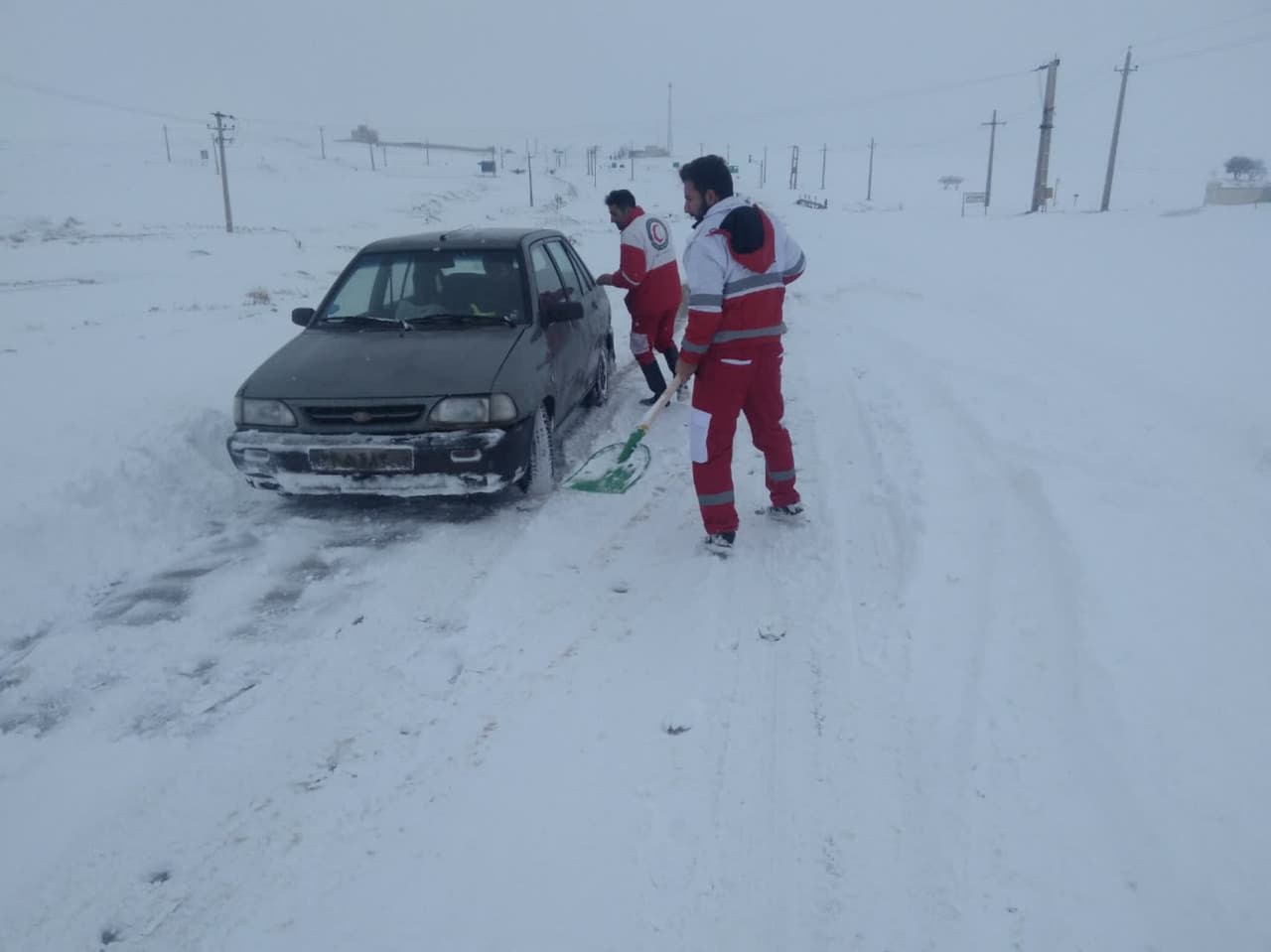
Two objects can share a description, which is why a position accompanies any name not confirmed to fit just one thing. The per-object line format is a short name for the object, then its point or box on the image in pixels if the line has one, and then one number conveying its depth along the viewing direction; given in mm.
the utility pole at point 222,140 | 34688
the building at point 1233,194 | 45094
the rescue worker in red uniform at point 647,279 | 6621
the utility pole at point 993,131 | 53531
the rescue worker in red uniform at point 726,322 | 4164
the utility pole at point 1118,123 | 37625
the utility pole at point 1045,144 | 32875
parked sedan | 4648
